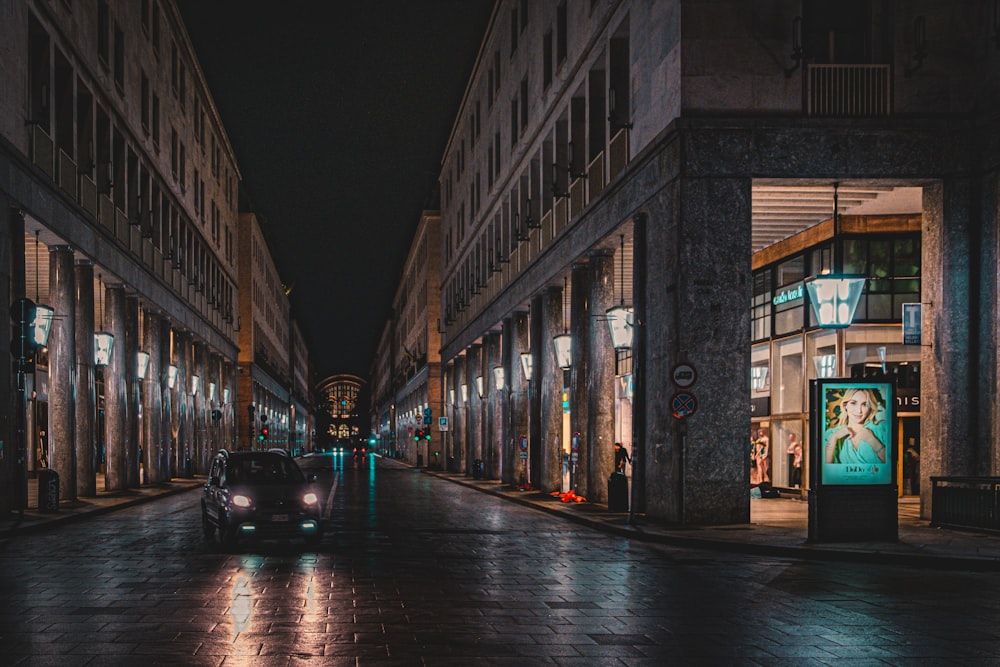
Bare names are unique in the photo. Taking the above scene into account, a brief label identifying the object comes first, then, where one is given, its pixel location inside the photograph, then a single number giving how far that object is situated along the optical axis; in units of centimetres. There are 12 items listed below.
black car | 1706
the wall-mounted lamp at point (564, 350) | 3141
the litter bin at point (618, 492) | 2502
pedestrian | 2928
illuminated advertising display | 1761
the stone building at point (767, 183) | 2080
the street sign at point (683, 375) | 1952
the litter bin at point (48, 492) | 2456
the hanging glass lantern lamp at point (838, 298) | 2002
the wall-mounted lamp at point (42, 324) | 2427
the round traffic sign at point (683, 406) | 1969
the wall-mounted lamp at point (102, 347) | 3297
